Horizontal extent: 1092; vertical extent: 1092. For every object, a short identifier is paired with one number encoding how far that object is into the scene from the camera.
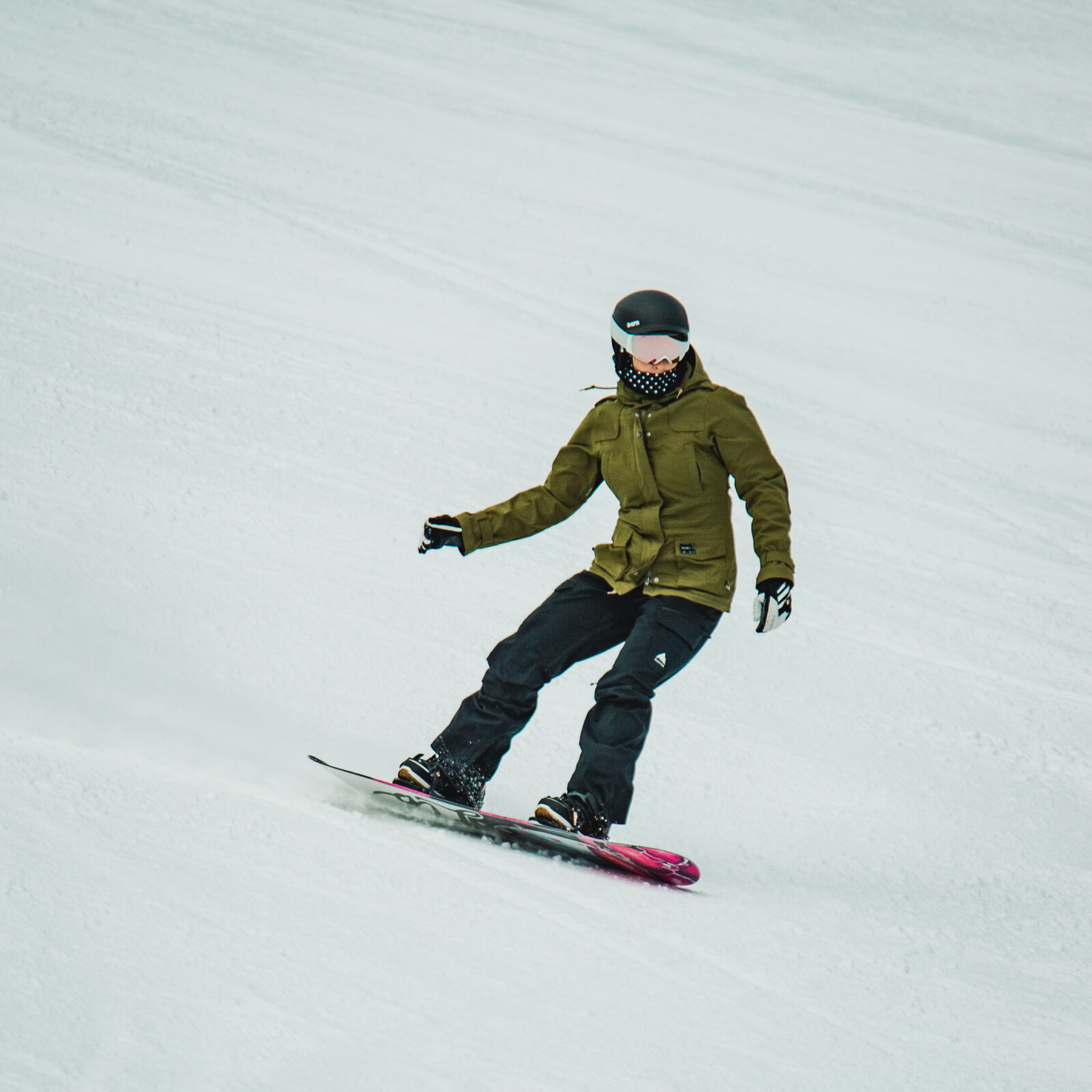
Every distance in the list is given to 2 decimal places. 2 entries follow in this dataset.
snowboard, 6.66
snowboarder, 6.96
